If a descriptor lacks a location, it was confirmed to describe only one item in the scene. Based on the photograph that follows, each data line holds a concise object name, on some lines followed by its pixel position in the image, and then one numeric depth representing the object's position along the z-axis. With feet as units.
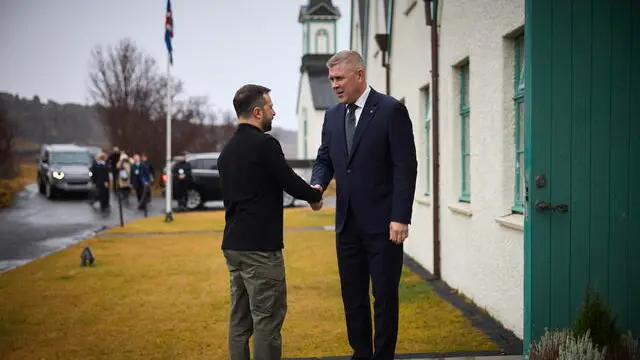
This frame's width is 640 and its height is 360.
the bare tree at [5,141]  96.12
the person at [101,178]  71.31
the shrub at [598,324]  13.69
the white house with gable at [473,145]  21.15
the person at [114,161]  82.99
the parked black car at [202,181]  78.59
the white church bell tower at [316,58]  154.30
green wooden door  14.19
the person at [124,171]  76.43
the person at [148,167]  82.43
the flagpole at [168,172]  62.29
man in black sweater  13.73
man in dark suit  14.03
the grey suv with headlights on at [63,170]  91.09
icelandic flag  63.10
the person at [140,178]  79.20
